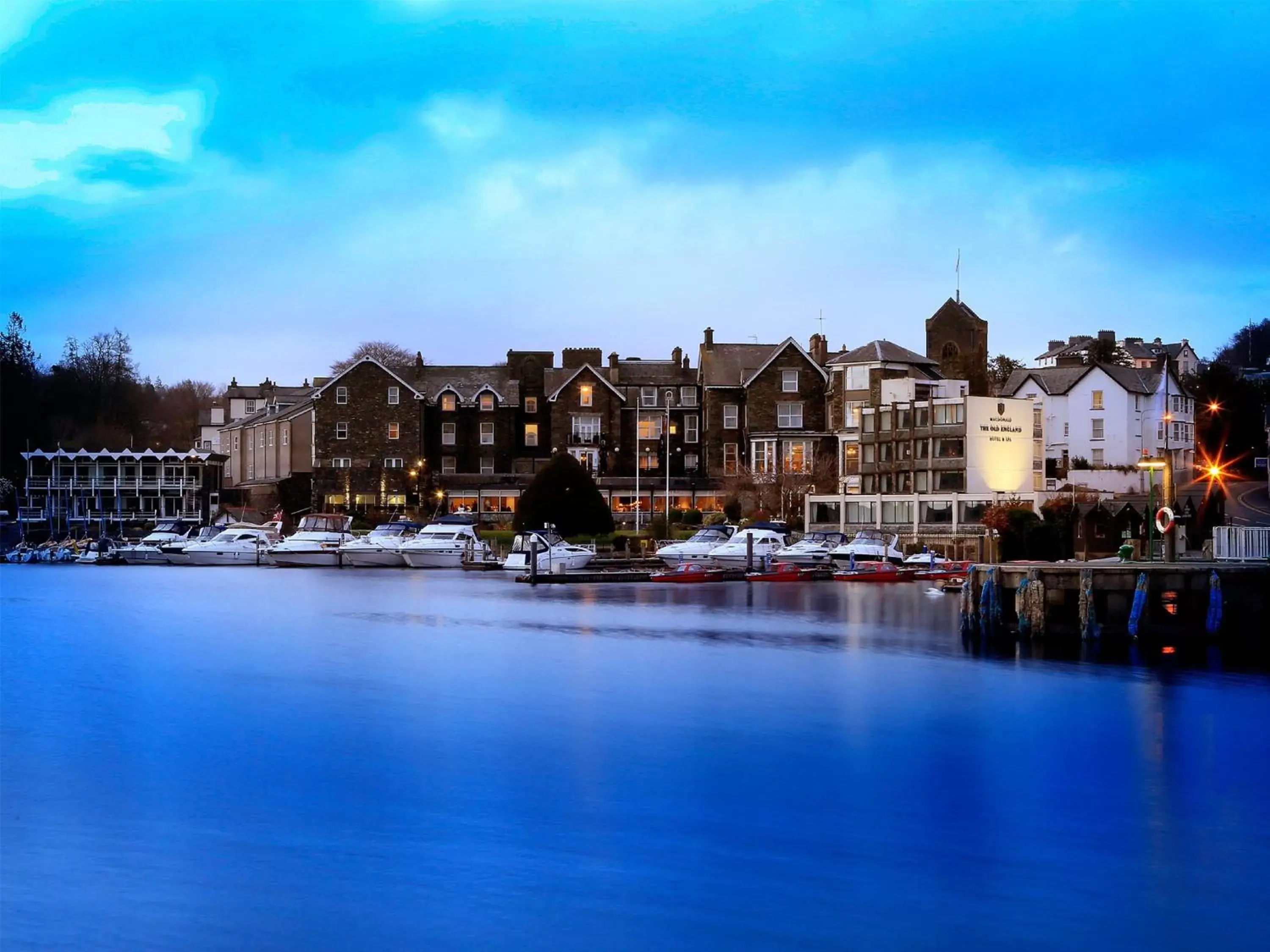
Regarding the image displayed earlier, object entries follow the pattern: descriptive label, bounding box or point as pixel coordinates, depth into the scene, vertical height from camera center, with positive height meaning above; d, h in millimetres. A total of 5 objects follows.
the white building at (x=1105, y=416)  93062 +6757
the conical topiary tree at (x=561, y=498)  77500 +1142
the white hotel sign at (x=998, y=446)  80062 +4097
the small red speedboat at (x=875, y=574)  70250 -2804
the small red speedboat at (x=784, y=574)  69375 -2762
